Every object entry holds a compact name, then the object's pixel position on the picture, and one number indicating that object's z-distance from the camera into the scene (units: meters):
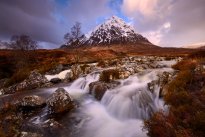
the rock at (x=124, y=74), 9.49
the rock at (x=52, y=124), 5.22
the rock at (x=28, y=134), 4.27
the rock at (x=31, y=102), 6.50
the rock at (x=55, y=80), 12.07
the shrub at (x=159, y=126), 3.16
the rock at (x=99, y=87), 7.58
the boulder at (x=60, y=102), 6.16
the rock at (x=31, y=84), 10.43
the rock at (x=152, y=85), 6.59
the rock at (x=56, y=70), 15.61
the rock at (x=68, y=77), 12.46
